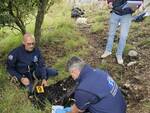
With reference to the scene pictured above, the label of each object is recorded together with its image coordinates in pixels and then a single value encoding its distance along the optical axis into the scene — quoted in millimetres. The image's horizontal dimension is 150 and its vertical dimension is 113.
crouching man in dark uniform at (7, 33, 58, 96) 2989
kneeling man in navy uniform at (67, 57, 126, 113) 2177
